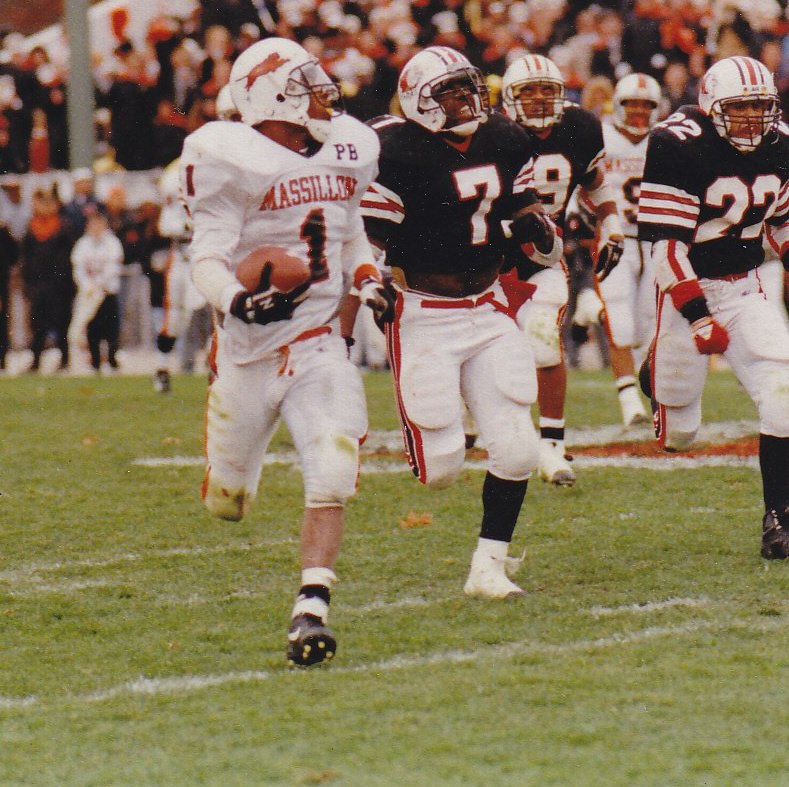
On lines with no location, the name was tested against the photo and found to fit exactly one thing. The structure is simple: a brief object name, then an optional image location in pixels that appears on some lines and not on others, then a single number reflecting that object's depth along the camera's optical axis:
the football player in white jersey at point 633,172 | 17.27
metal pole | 27.69
